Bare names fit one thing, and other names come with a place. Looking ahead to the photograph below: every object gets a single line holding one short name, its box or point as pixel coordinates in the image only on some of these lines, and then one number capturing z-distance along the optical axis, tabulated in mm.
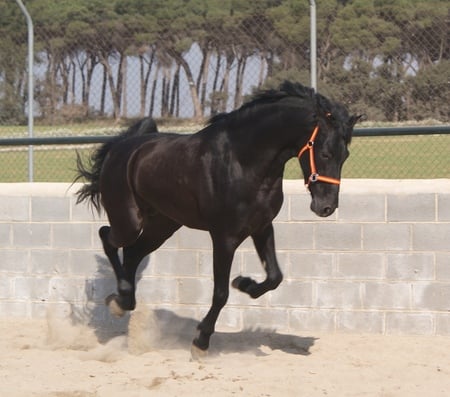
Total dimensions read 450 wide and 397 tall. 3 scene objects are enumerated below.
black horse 9542
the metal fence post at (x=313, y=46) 12915
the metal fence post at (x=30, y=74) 14315
